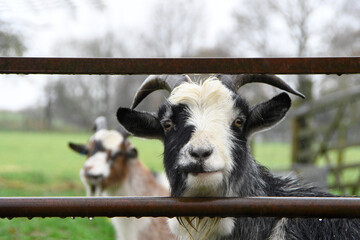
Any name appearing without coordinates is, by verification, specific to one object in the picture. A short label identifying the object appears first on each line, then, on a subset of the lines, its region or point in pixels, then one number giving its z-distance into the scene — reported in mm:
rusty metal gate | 2303
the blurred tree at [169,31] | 22562
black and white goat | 2799
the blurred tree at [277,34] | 14125
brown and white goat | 7008
